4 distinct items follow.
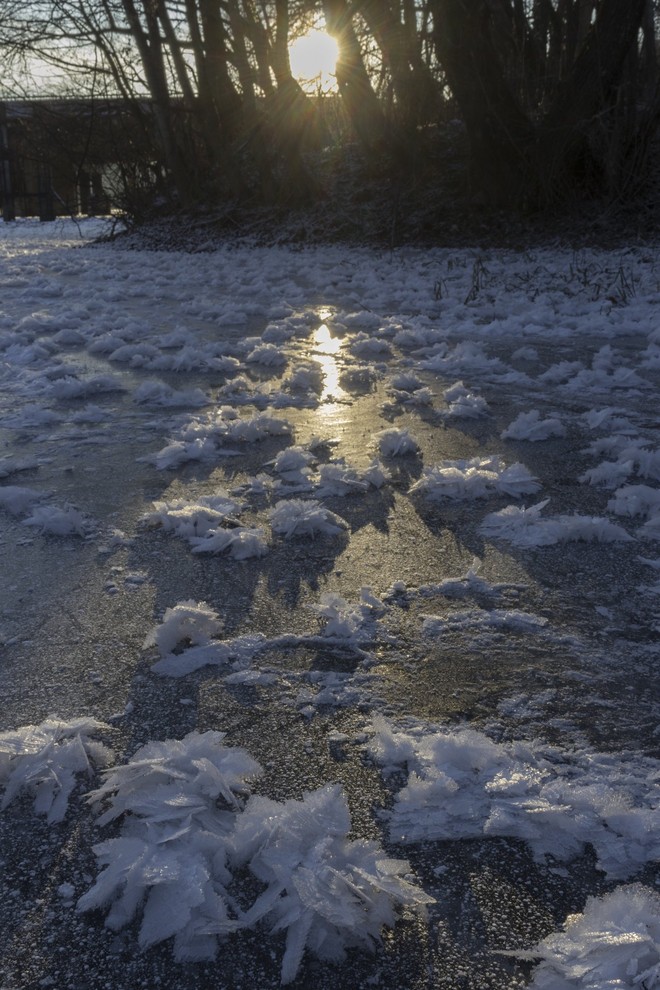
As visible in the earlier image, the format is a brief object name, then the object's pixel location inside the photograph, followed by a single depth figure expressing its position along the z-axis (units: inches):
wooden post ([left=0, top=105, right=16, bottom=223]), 1133.7
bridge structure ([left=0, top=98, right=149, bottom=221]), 721.0
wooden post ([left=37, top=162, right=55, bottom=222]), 1193.4
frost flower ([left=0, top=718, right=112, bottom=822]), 55.1
